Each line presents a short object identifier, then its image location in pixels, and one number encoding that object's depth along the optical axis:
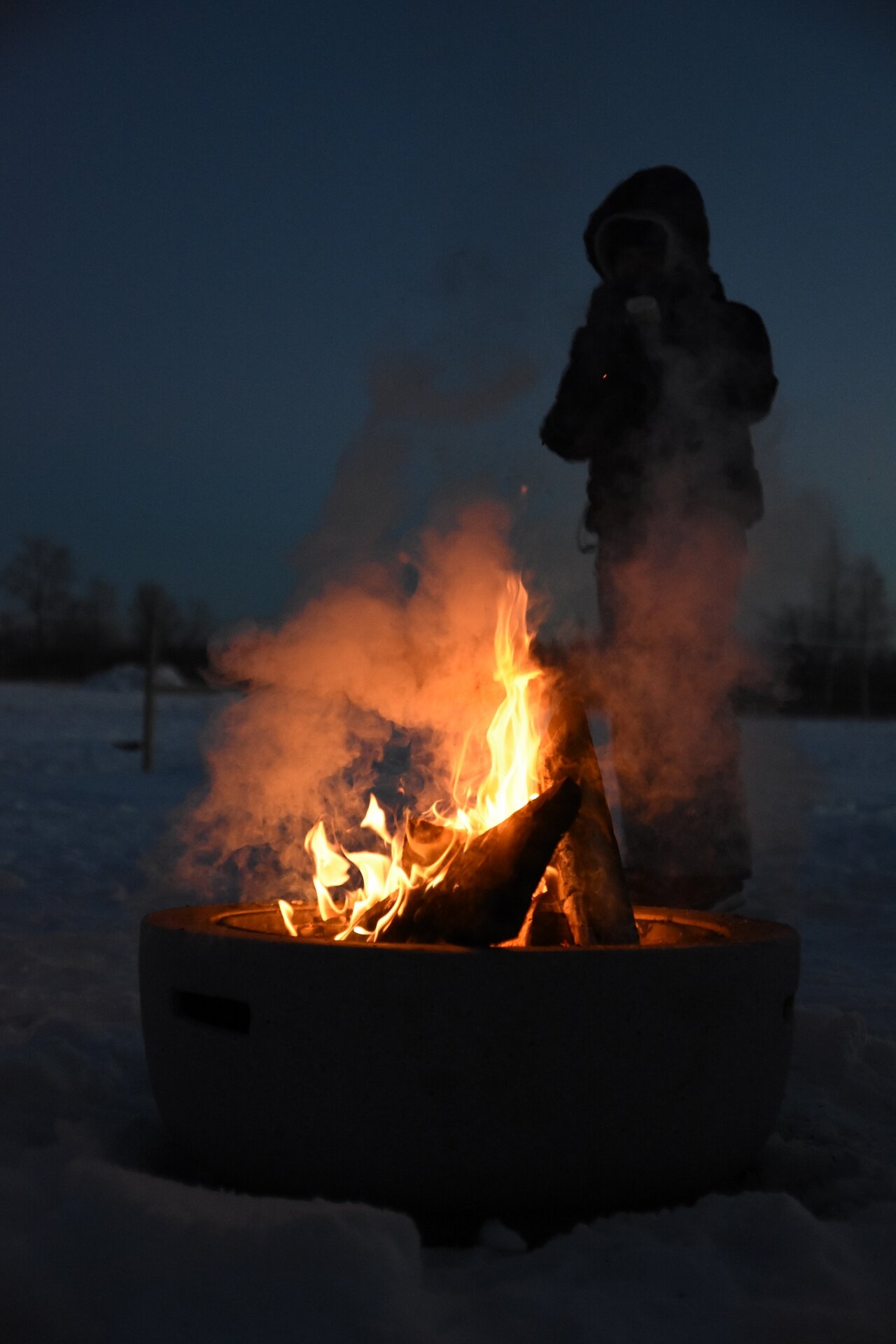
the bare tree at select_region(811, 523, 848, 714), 16.28
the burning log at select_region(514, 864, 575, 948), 2.48
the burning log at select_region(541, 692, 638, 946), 2.42
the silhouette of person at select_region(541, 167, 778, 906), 4.19
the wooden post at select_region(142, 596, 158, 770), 10.27
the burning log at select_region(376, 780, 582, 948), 2.08
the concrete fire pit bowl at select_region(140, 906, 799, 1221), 1.89
